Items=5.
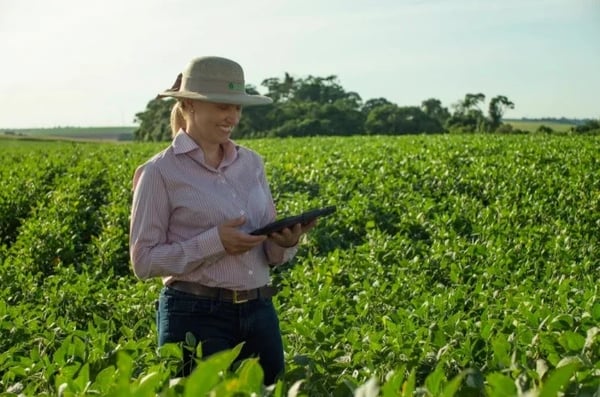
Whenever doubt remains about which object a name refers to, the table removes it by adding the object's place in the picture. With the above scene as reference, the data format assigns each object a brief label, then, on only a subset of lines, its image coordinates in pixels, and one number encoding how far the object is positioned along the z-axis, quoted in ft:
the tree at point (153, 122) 210.59
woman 9.97
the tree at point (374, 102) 285.43
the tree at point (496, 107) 238.52
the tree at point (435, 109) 287.07
